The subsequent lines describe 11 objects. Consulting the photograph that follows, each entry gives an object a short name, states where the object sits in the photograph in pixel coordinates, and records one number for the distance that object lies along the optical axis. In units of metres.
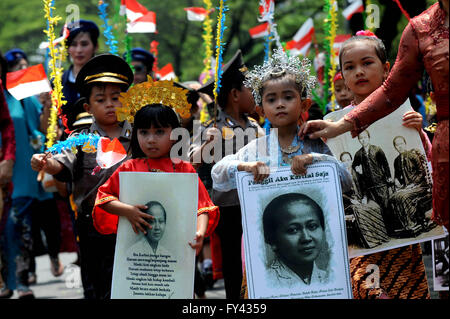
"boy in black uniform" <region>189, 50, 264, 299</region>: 5.95
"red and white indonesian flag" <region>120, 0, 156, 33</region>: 7.50
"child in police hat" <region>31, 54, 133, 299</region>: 5.46
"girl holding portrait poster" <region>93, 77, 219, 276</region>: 4.42
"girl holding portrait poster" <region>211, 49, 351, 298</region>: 4.33
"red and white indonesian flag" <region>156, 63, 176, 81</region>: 9.15
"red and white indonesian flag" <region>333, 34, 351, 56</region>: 7.55
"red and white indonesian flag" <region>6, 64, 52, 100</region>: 5.72
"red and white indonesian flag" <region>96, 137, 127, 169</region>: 4.82
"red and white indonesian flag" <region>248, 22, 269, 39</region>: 8.81
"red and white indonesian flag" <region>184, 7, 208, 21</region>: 8.05
